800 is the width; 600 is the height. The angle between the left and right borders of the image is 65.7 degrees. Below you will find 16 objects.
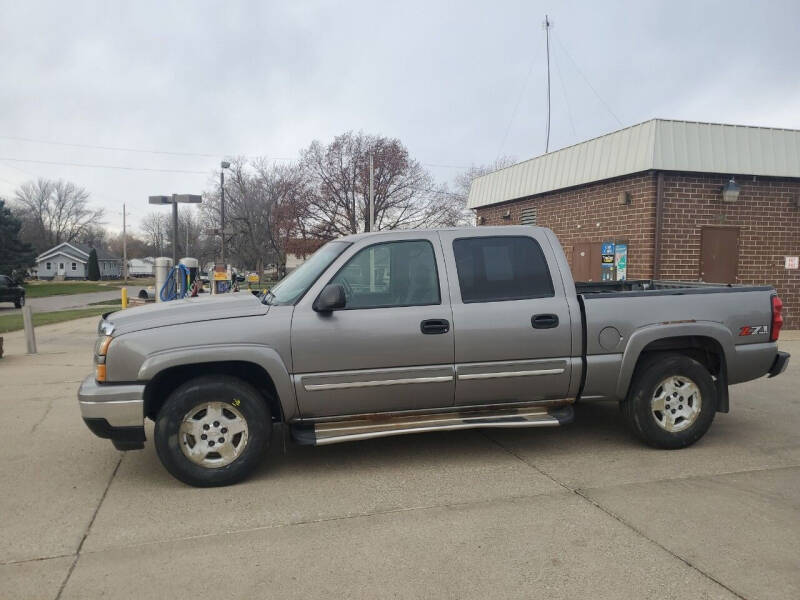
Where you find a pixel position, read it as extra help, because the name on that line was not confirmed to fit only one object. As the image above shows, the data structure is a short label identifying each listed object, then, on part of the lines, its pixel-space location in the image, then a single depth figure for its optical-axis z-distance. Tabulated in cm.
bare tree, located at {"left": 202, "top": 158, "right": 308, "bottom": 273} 5070
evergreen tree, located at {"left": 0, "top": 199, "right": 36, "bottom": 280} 4231
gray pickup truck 434
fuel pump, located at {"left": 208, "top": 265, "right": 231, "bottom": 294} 1893
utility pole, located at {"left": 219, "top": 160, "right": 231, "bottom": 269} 3284
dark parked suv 2817
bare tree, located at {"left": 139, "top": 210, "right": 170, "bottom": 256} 10750
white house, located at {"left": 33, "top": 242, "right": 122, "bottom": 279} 8725
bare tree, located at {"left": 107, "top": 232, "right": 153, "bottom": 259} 12281
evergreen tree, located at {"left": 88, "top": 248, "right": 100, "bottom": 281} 8044
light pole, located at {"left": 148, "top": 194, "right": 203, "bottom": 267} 1669
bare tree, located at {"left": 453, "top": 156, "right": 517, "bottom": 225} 6084
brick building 1209
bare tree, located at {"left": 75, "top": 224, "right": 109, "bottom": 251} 10556
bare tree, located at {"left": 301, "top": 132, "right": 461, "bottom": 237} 3572
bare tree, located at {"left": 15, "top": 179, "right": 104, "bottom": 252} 9300
